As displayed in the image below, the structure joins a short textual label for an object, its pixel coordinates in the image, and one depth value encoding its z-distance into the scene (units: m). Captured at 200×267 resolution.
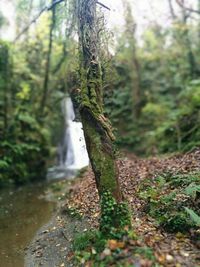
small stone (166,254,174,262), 2.96
